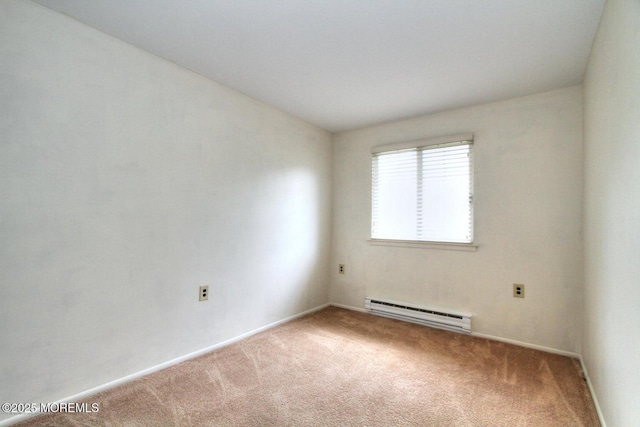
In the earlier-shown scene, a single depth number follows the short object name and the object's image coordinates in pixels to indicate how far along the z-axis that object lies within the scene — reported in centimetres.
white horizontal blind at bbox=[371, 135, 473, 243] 295
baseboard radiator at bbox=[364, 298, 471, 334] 286
